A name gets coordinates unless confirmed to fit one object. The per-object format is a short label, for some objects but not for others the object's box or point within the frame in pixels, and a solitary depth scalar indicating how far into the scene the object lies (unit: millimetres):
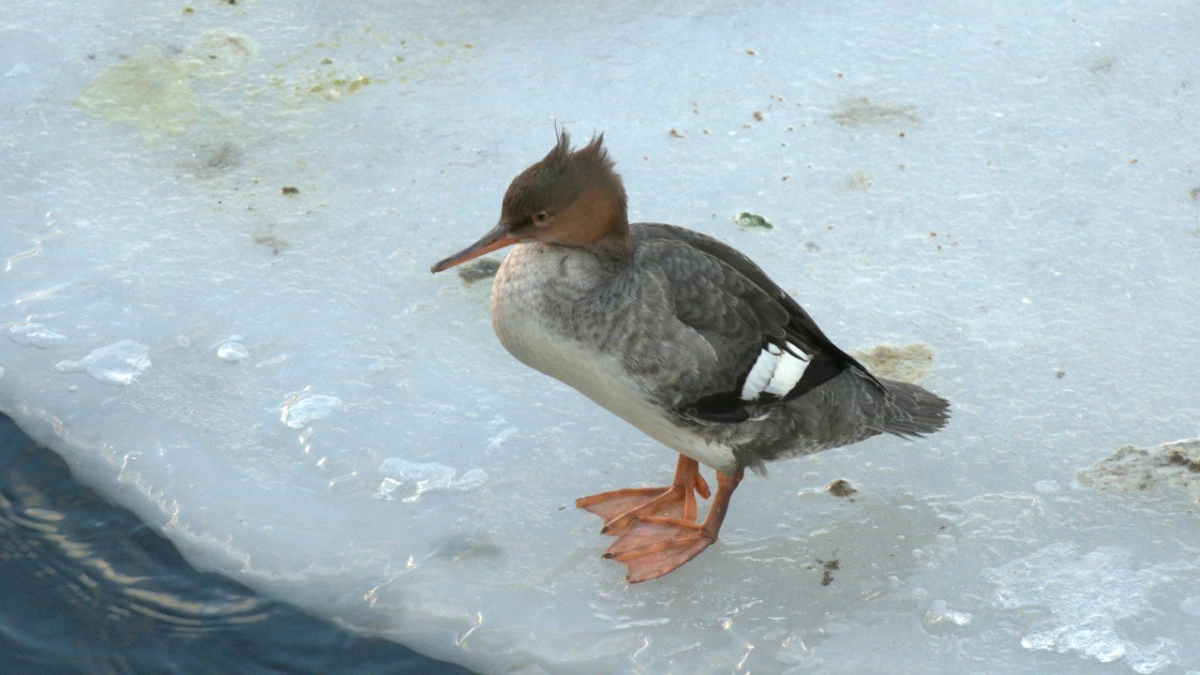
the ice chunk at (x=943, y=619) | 6305
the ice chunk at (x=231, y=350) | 7816
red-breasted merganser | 6305
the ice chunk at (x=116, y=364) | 7629
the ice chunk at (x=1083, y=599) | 6148
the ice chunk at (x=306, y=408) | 7461
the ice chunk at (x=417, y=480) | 7066
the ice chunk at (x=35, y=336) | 7785
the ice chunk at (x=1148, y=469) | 7000
